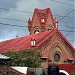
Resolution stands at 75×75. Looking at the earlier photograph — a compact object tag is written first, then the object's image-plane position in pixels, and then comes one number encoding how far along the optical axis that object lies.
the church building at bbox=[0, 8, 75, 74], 32.00
